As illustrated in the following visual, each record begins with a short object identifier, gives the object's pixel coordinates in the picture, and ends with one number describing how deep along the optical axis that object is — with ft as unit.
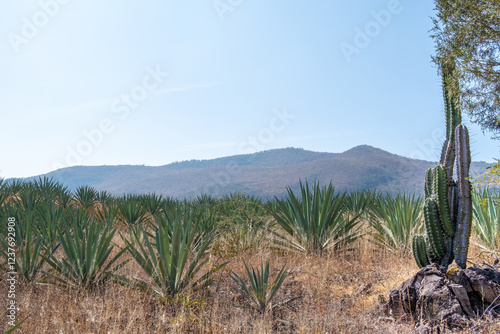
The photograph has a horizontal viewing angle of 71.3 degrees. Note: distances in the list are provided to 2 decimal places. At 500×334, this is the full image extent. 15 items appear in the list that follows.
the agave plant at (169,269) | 13.47
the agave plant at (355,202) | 38.89
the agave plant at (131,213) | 33.78
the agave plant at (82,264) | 14.07
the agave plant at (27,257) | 14.83
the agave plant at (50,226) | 17.15
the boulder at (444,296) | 11.54
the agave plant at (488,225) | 20.65
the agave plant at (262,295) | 12.56
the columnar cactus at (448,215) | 14.39
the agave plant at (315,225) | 20.89
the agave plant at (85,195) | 48.89
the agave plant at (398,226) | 21.16
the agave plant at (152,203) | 42.22
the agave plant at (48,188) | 41.70
